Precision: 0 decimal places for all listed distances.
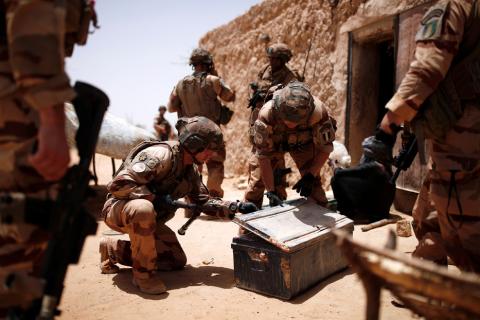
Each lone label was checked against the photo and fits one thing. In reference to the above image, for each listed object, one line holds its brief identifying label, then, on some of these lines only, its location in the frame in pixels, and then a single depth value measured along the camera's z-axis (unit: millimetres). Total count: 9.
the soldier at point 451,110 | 2121
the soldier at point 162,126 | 11293
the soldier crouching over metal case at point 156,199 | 3057
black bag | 4895
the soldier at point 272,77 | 5566
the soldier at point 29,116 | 1521
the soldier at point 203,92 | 5852
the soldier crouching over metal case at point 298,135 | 3639
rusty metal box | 2918
